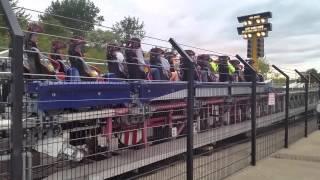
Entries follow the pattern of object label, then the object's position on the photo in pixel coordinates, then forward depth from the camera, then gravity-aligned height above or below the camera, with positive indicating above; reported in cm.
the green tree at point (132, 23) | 5499 +1262
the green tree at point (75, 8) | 4640 +1343
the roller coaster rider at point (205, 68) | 696 +46
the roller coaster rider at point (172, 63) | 479 +47
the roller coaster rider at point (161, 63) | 574 +48
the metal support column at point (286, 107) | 667 -51
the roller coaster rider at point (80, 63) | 433 +39
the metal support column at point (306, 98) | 793 -35
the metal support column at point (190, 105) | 370 -24
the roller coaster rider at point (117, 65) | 512 +39
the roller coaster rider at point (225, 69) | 750 +48
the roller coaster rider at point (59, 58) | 432 +46
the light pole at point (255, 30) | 1700 +334
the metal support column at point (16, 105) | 207 -13
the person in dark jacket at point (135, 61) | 520 +45
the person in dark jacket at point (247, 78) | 690 +21
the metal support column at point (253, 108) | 530 -41
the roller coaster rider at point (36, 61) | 374 +37
